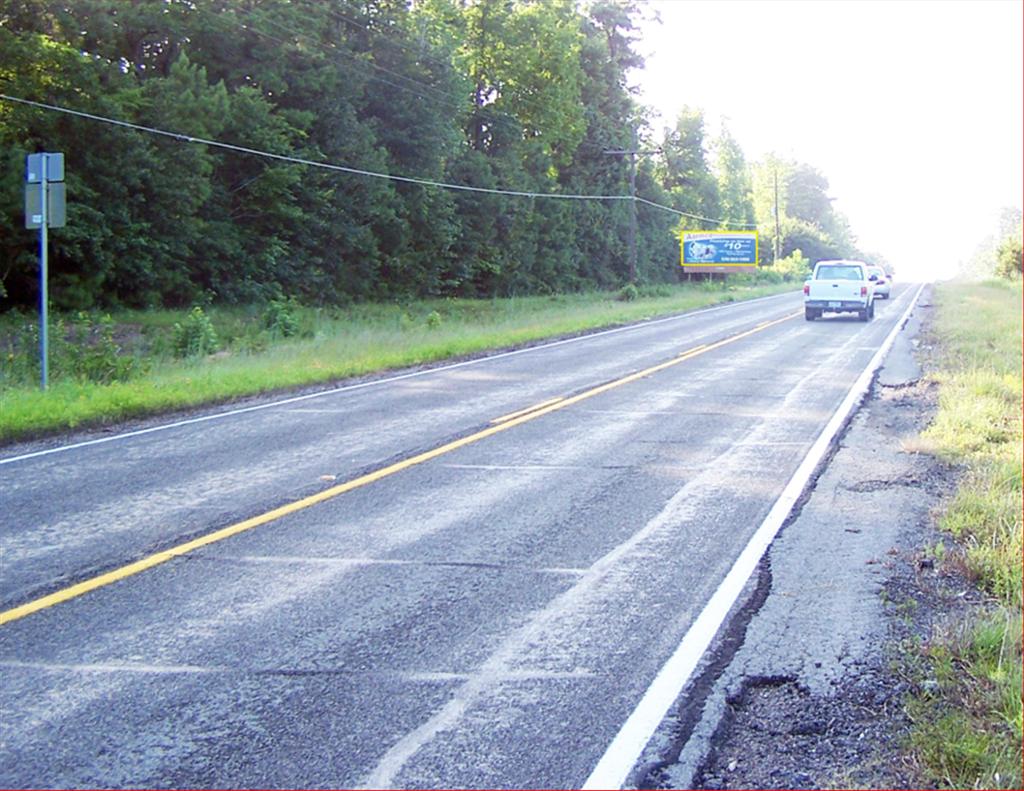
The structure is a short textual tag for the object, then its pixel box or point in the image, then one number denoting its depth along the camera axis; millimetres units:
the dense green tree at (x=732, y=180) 109688
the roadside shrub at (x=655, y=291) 61409
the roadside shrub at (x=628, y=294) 56031
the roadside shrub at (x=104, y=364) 18031
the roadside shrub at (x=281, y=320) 29953
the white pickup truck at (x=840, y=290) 34812
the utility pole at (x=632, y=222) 56947
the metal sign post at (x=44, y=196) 15227
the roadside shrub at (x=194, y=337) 23875
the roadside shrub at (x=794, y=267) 102350
